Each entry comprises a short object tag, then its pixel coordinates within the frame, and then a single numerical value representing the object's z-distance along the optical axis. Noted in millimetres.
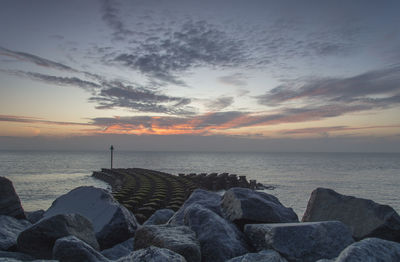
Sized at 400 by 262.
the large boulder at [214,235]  4707
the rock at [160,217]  8163
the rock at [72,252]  4254
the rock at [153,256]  3332
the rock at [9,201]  6934
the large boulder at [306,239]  4414
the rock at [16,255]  4816
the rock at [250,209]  5855
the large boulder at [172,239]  4251
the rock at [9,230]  5473
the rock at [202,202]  6316
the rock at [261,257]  3929
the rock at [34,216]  8532
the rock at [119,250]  5836
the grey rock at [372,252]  3044
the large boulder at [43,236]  5180
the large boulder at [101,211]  6578
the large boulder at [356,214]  5723
